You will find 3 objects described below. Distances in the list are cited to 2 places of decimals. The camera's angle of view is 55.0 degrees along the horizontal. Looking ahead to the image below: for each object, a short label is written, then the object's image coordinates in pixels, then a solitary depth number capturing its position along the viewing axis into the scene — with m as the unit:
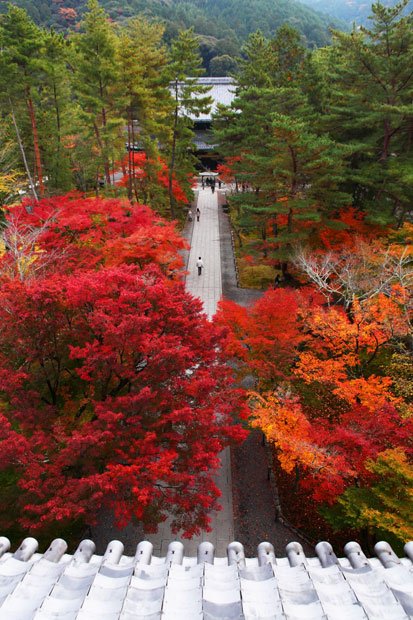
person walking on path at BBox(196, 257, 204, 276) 27.78
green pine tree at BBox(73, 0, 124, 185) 21.52
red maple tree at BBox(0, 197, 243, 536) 9.34
